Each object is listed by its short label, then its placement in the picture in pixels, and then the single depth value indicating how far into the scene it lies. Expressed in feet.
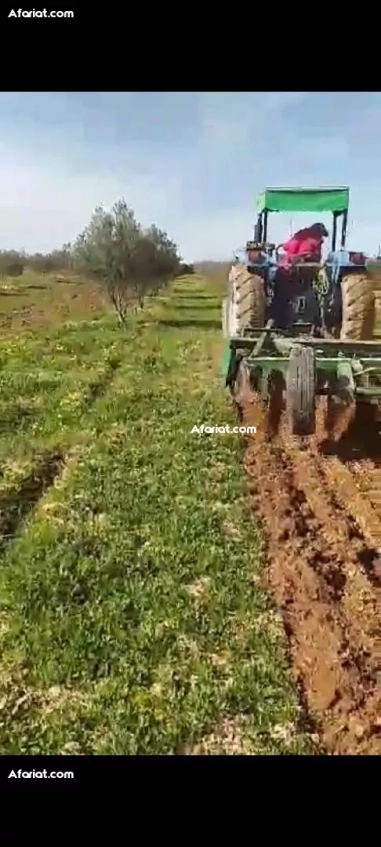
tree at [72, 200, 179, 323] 29.99
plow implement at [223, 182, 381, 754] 8.11
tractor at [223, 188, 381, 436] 13.32
